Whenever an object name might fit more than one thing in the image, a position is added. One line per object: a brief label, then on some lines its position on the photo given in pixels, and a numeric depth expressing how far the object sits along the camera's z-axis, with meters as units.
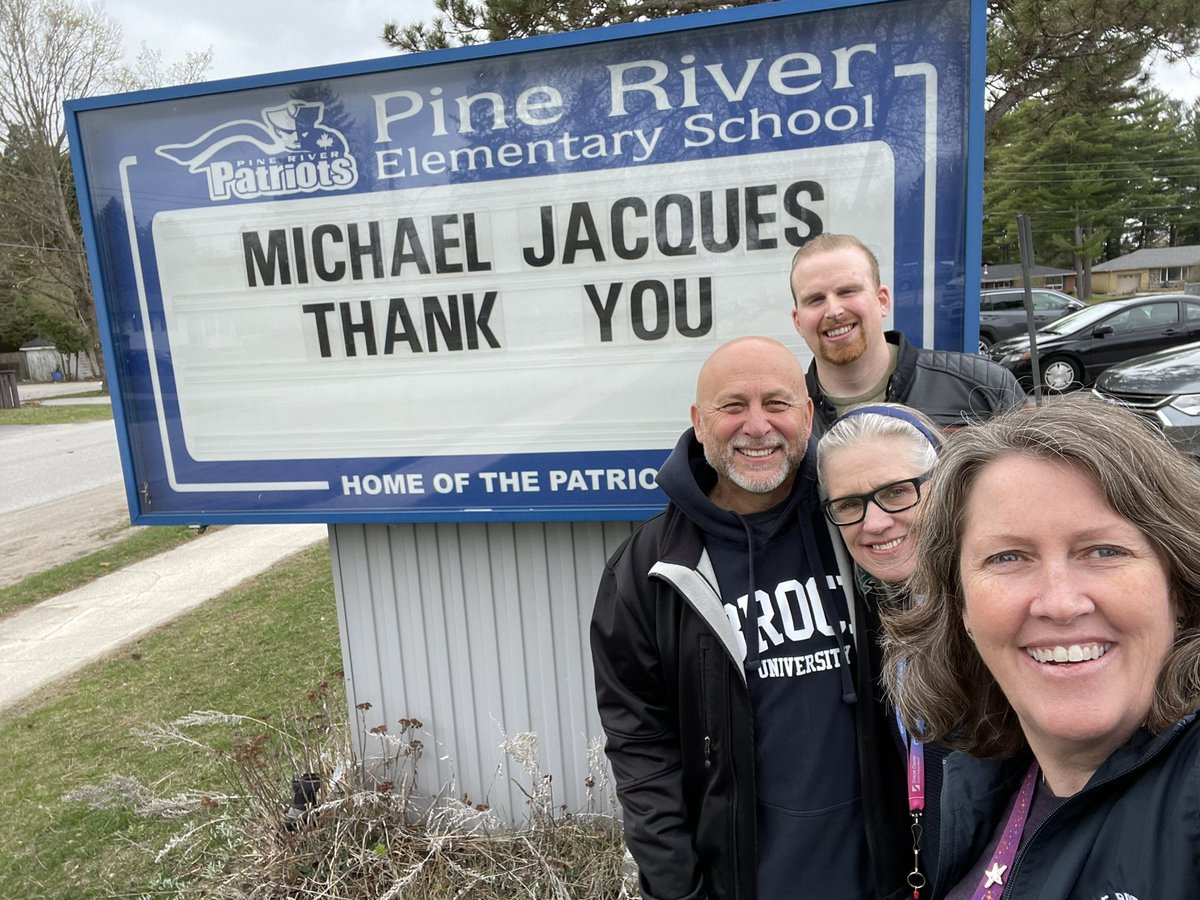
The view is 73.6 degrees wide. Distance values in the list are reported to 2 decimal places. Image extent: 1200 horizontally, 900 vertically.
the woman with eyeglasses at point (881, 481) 1.58
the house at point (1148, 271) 49.34
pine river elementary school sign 2.40
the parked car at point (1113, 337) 11.98
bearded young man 2.02
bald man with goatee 1.72
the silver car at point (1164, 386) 6.86
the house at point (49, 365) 40.56
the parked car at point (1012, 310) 16.02
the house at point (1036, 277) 40.47
